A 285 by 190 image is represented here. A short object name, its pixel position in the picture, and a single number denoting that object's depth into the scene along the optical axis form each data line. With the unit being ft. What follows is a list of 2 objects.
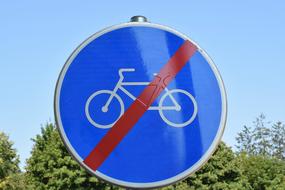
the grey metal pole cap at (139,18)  8.16
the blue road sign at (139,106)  7.72
